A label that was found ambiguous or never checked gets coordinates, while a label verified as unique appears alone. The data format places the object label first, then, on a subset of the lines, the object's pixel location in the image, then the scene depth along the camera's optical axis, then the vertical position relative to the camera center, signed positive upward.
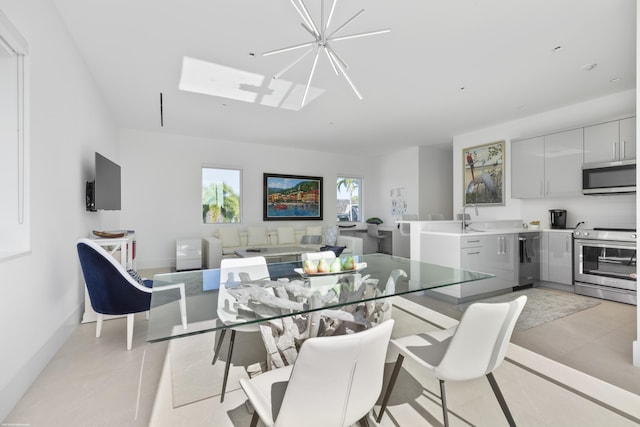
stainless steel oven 3.50 -0.62
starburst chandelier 2.05 +1.28
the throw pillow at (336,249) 4.96 -0.59
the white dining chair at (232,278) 1.35 -0.44
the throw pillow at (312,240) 6.46 -0.56
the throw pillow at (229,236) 6.10 -0.45
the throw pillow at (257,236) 6.47 -0.48
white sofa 5.60 -0.55
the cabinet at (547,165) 4.20 +0.75
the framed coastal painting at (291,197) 7.11 +0.43
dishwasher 4.20 -0.64
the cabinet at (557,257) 4.08 -0.61
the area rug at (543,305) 3.02 -1.08
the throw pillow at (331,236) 6.22 -0.46
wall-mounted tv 3.15 +0.30
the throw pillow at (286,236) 6.77 -0.50
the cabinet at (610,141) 3.68 +0.95
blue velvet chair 2.29 -0.57
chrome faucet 4.24 -0.12
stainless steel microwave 3.63 +0.48
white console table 2.89 -0.42
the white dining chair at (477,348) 1.21 -0.57
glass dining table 1.23 -0.43
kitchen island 3.69 -0.50
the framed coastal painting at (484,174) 5.45 +0.79
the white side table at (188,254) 5.53 -0.75
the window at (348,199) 8.24 +0.44
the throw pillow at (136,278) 2.71 -0.59
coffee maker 4.49 -0.06
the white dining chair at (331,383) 0.87 -0.54
